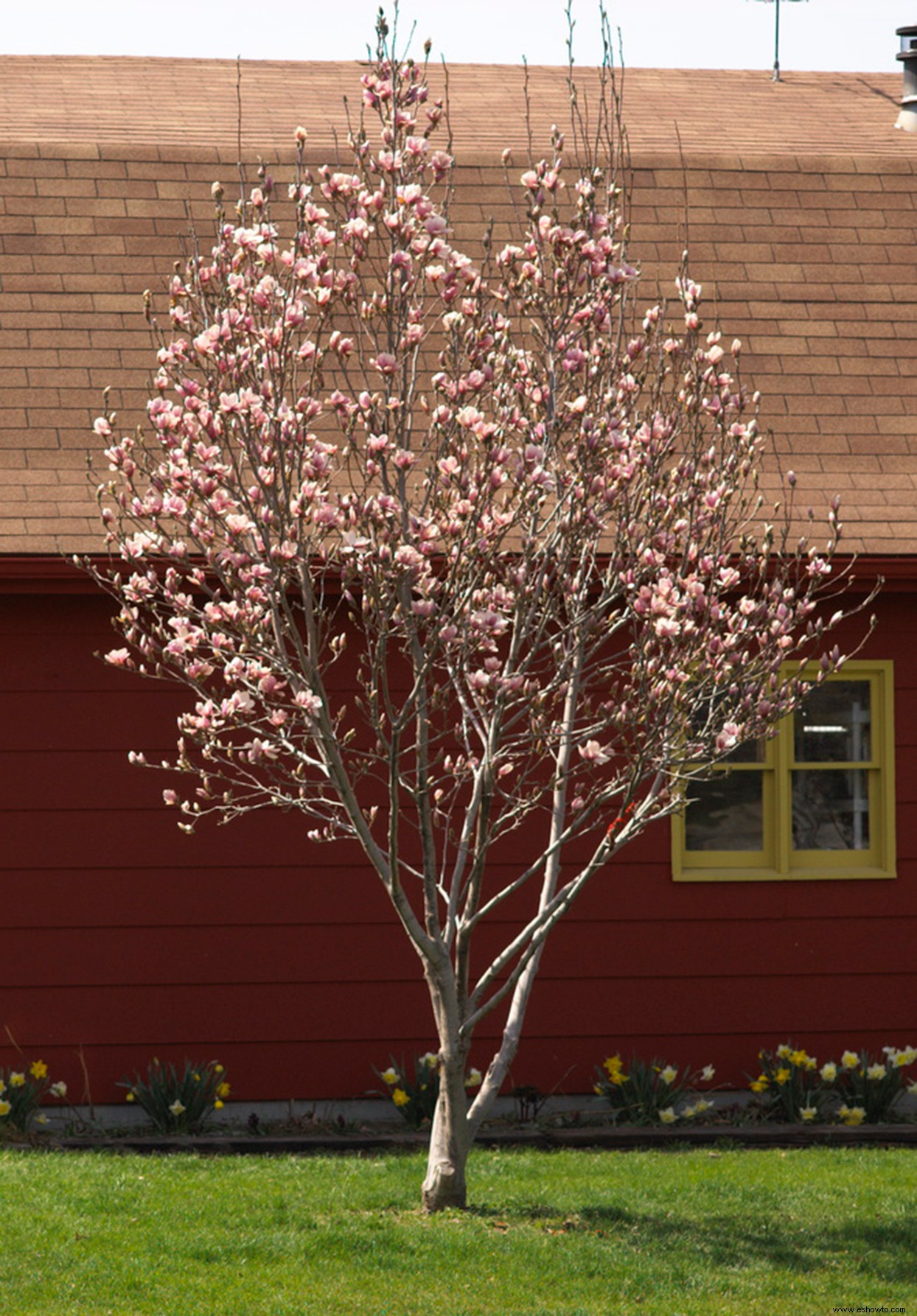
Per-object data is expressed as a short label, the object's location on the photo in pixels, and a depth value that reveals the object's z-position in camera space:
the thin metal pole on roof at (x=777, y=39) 31.13
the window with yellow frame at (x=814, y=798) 19.61
